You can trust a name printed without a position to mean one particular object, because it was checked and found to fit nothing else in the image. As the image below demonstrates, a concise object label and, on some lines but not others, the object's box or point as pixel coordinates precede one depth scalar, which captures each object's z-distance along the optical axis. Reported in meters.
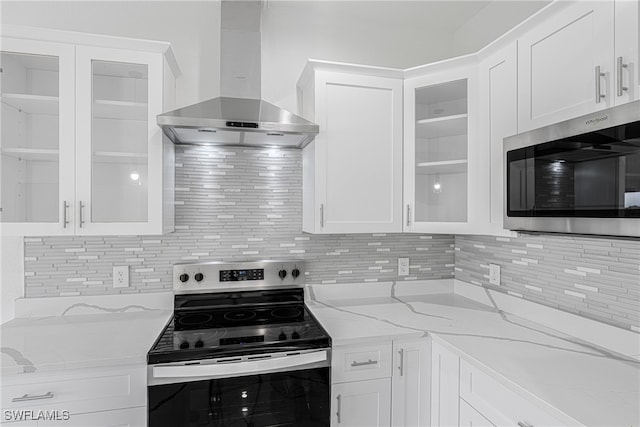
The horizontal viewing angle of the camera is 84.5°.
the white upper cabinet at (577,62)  1.04
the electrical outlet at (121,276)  1.90
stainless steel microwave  0.96
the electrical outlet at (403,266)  2.33
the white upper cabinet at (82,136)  1.55
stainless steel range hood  1.67
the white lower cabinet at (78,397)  1.29
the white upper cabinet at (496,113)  1.55
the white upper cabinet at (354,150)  1.88
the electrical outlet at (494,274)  2.03
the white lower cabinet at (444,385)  1.51
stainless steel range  1.38
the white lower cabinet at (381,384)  1.58
